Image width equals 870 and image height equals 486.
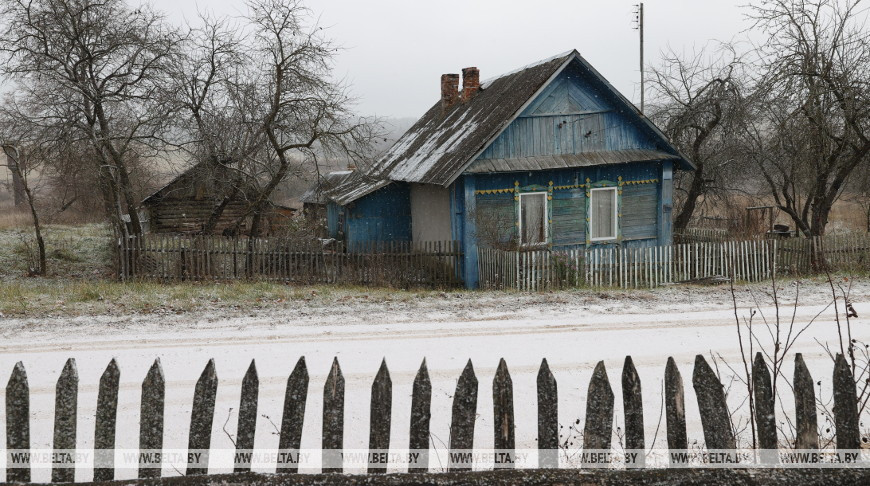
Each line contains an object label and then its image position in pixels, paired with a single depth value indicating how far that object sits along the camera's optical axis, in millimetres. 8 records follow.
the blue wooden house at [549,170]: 19266
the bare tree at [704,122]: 23484
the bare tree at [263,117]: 21312
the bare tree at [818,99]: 19125
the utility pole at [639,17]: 40250
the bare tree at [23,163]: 21766
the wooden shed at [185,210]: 30625
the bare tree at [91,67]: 20312
